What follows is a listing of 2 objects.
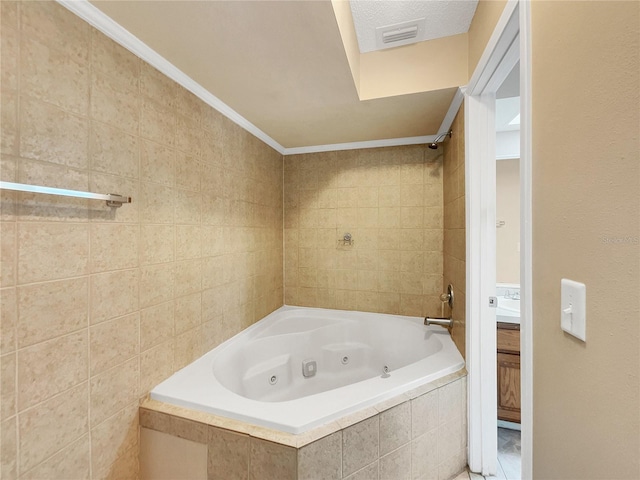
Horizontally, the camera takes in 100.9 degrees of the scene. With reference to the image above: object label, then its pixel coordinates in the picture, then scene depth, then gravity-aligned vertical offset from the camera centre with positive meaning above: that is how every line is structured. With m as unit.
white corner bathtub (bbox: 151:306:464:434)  1.16 -0.75
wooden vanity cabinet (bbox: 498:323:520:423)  1.90 -0.97
